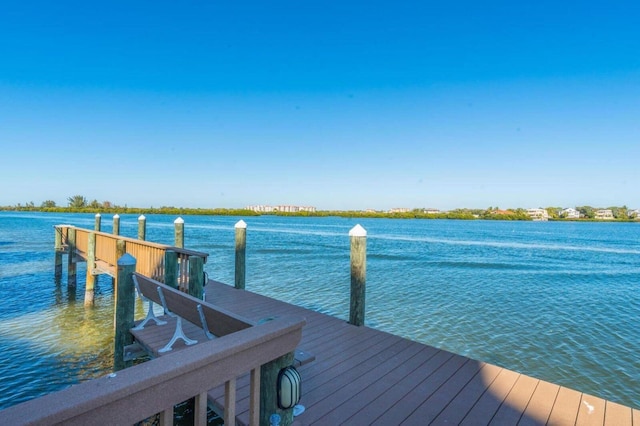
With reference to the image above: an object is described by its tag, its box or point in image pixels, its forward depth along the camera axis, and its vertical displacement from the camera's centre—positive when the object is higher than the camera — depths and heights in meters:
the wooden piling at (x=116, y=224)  13.71 -0.75
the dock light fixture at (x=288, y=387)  1.90 -1.06
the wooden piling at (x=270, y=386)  1.94 -1.09
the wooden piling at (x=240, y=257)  7.95 -1.18
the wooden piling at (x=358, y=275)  5.31 -1.06
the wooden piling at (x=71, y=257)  11.18 -1.82
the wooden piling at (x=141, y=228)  12.01 -0.80
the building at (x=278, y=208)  143.15 +0.93
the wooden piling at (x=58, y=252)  11.97 -1.75
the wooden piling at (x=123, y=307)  4.10 -1.40
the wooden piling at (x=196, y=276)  5.03 -1.07
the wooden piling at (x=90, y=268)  9.10 -1.75
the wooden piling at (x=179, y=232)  9.92 -0.76
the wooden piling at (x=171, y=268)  5.55 -1.05
